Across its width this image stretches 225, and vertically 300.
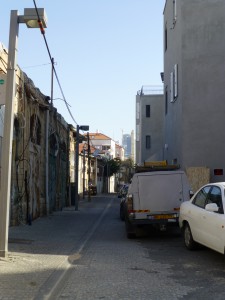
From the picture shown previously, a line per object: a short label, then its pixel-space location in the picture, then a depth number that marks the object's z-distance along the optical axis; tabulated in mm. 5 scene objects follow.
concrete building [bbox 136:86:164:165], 48062
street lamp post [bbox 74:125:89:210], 25866
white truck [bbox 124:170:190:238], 12172
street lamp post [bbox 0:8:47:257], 8555
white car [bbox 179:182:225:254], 8151
